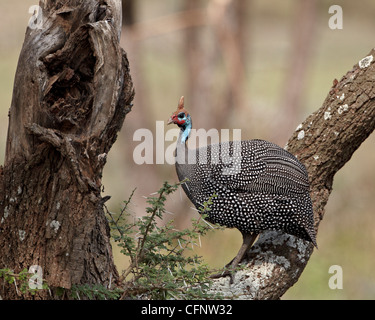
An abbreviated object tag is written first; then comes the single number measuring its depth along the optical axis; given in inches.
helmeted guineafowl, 278.1
